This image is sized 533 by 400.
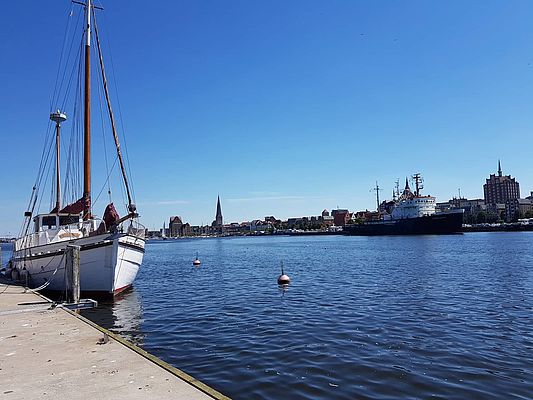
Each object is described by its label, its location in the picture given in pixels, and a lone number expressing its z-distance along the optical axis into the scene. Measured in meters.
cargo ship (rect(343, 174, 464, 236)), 121.56
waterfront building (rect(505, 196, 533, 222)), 185.93
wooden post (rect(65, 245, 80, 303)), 16.38
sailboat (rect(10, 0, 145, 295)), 20.42
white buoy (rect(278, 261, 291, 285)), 27.58
